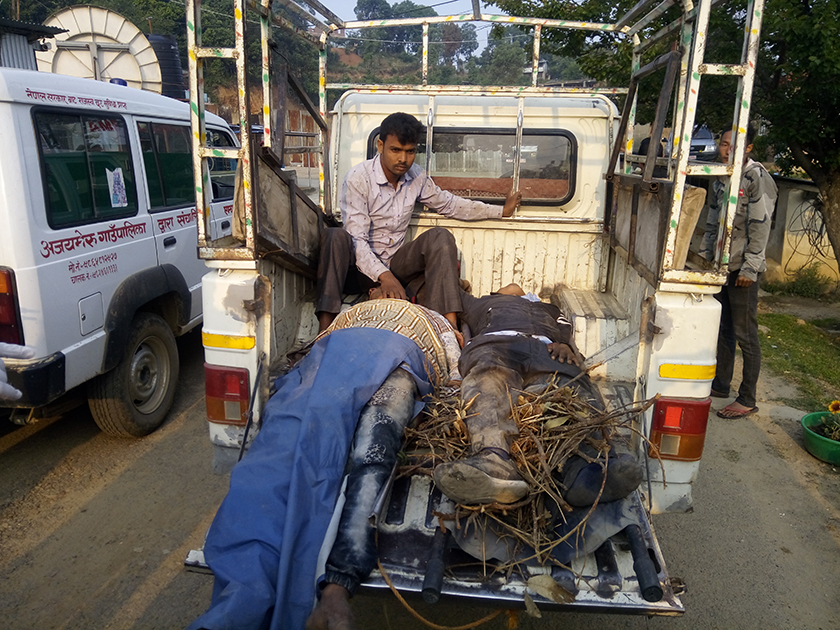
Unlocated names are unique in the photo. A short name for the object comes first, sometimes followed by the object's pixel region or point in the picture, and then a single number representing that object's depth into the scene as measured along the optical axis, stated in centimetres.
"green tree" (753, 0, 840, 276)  560
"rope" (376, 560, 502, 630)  189
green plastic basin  415
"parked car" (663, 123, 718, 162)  1353
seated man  353
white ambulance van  321
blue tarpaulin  193
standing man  437
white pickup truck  218
